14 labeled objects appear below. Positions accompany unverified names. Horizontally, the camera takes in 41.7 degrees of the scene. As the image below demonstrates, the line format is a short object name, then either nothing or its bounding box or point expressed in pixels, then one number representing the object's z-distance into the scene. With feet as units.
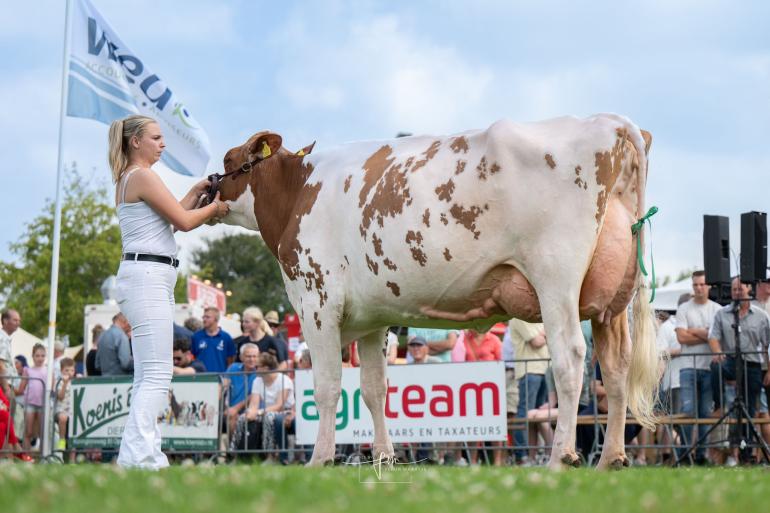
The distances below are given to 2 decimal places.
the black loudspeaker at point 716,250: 38.17
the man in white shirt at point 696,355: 41.37
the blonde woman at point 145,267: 22.36
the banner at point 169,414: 45.42
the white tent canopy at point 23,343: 102.12
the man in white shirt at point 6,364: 49.93
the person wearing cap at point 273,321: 56.29
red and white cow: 23.20
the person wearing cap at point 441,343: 48.21
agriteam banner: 41.09
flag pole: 48.65
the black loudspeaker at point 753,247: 37.76
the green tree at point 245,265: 261.44
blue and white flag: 55.21
